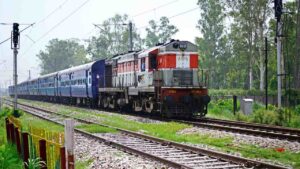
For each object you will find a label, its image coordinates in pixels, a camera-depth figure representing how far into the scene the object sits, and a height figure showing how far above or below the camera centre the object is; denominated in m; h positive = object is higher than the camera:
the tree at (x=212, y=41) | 76.00 +8.02
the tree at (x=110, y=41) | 102.02 +10.32
